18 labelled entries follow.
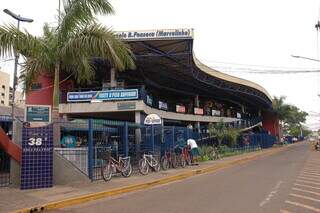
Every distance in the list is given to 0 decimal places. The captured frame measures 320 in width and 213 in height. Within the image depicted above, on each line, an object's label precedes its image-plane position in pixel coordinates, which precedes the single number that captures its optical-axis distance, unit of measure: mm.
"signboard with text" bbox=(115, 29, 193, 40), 33188
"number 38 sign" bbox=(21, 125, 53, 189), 14008
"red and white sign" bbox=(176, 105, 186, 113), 44469
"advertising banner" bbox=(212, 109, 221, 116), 53584
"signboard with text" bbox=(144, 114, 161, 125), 22891
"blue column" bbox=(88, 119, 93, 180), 15961
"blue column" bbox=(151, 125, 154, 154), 21912
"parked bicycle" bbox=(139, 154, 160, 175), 19312
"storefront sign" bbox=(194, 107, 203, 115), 48531
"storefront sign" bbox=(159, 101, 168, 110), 40375
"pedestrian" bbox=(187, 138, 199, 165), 25281
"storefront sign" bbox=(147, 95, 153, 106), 36525
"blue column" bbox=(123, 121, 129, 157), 18678
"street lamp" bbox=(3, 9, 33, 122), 22934
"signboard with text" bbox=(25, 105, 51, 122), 14406
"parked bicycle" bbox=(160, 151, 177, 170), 22281
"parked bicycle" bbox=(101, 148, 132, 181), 16355
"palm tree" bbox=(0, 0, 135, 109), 15445
